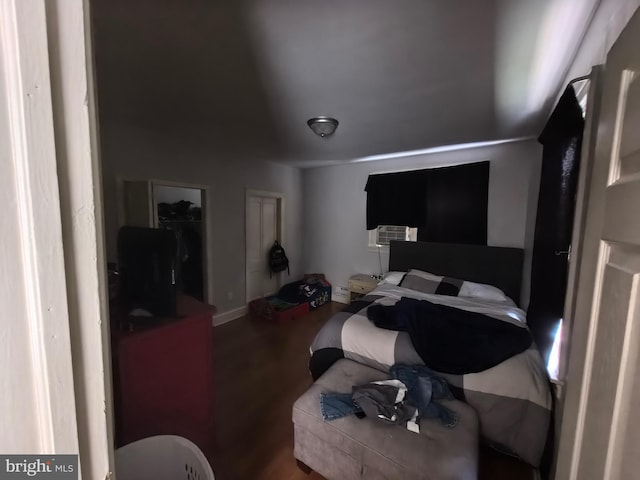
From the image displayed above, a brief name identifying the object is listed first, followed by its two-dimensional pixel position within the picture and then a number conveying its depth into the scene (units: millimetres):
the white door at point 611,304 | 523
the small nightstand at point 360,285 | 4004
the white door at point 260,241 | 4035
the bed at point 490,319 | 1603
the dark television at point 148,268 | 1157
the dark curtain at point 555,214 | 1396
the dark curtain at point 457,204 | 3359
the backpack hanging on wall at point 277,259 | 4371
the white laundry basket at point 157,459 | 975
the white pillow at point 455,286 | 2906
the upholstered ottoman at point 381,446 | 1252
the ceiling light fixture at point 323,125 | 2258
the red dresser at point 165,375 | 1176
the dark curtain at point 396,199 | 3779
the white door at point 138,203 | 2234
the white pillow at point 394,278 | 3450
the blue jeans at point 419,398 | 1499
